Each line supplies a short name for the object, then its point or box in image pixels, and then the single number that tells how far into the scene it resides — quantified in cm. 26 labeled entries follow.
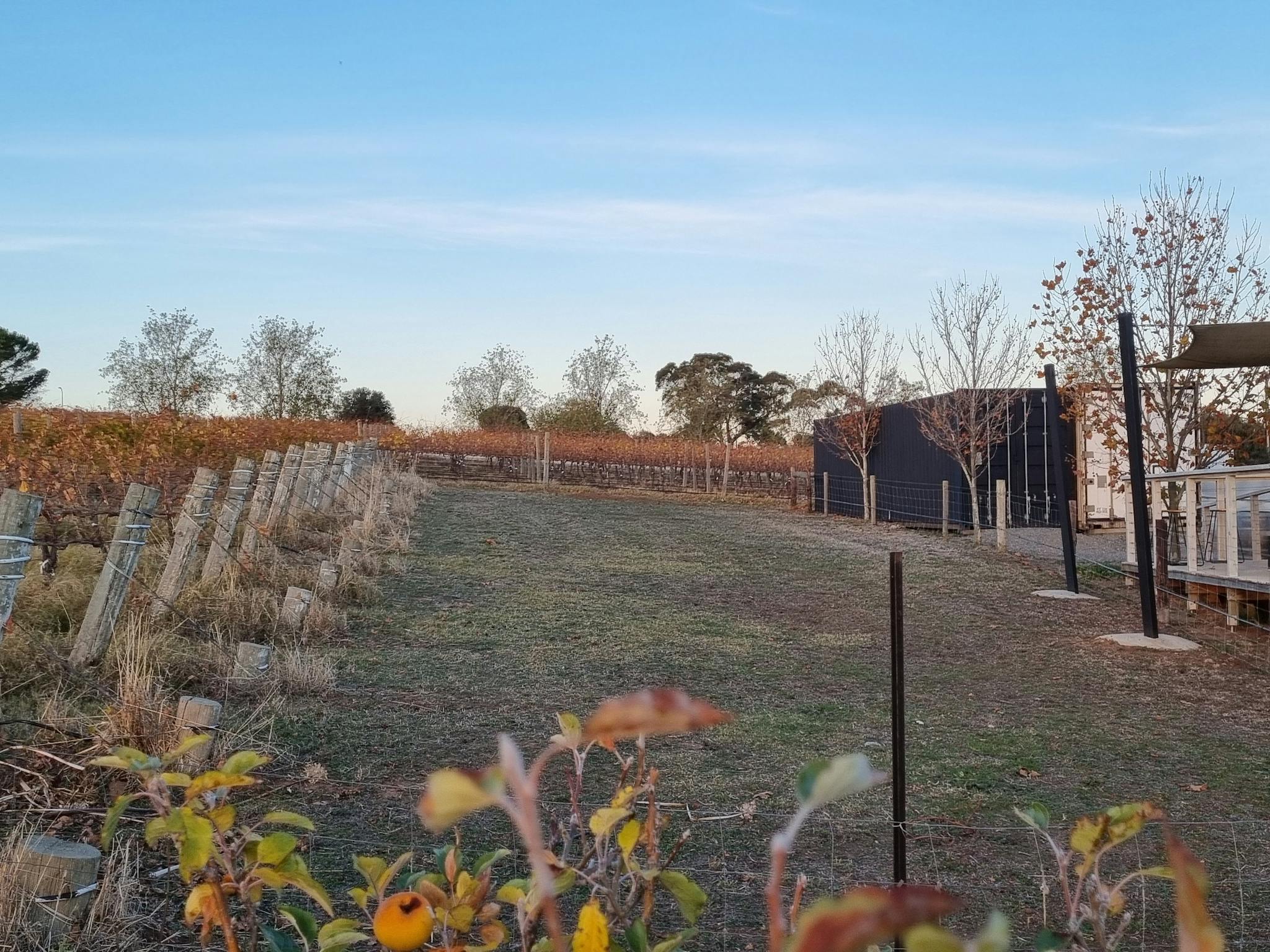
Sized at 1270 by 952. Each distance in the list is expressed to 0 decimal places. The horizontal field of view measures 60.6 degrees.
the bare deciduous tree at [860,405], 2080
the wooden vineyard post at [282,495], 873
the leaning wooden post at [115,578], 472
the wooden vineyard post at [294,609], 625
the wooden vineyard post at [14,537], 352
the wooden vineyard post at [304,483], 1042
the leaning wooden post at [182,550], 577
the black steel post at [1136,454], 727
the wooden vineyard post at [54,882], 250
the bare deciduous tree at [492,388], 4331
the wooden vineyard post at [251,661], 504
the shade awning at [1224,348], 654
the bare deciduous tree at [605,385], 4231
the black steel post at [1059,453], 916
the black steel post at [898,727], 218
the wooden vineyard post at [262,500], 772
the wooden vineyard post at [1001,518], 1340
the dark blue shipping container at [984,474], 1731
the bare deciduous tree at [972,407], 1667
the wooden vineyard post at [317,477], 1109
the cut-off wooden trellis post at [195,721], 344
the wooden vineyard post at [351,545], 843
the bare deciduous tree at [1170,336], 1095
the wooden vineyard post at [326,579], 731
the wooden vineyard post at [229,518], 673
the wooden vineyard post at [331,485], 1230
